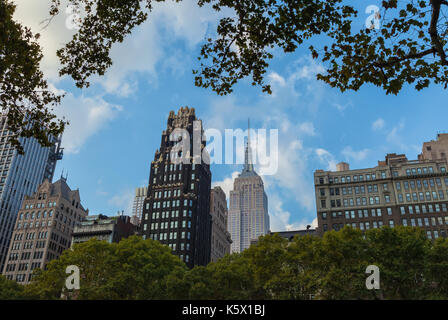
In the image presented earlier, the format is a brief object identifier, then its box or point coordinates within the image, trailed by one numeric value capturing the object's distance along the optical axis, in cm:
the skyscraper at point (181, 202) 11175
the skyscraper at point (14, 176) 13888
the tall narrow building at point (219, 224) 14025
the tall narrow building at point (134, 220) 19400
